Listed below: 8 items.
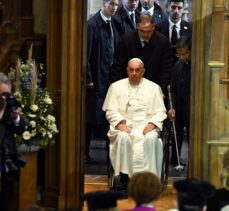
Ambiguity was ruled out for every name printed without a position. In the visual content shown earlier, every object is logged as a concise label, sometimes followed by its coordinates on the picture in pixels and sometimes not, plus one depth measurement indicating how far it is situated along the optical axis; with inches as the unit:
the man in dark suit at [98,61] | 671.8
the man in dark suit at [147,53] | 605.3
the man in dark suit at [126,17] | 685.3
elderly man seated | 550.0
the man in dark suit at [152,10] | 725.3
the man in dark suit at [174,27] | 679.7
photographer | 418.0
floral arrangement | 498.6
